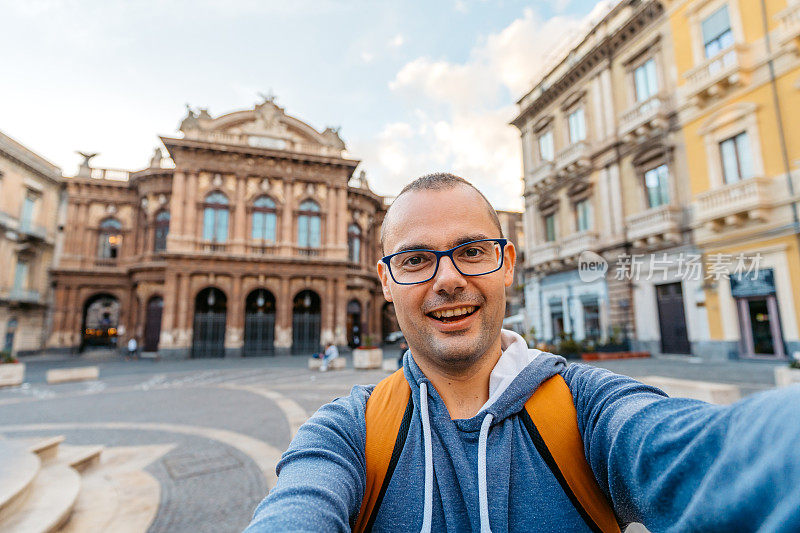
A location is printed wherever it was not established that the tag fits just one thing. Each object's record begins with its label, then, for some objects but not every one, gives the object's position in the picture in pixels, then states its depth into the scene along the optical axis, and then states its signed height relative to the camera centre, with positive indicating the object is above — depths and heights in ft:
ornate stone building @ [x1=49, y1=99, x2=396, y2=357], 67.21 +14.19
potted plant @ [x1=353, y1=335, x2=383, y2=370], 47.50 -5.88
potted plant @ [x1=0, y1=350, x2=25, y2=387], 35.88 -5.21
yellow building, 34.14 +14.81
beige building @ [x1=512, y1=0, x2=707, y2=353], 44.06 +17.20
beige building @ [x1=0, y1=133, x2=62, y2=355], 69.67 +15.80
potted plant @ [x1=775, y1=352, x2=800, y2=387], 19.58 -3.81
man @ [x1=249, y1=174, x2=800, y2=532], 2.02 -1.01
